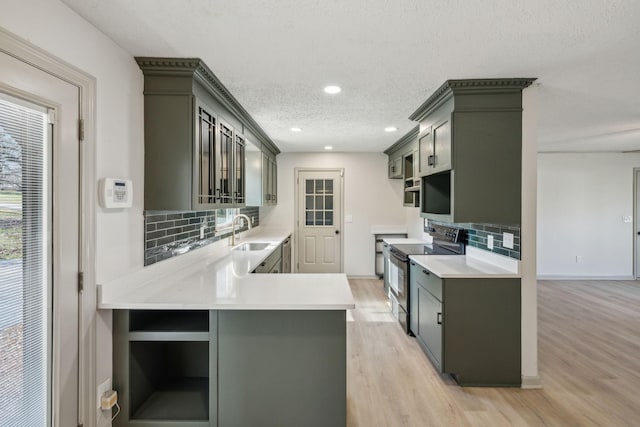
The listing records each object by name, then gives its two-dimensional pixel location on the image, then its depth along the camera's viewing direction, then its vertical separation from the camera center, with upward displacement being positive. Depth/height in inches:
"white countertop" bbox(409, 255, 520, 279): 101.3 -18.4
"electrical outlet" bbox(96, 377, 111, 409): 69.8 -38.1
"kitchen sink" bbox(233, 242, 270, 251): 164.6 -17.6
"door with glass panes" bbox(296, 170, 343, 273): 243.6 -7.2
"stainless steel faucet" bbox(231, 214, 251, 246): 160.6 -9.9
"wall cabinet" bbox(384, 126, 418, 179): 175.3 +35.8
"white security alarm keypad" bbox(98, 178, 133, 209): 70.3 +3.9
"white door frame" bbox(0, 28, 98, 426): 66.0 -9.2
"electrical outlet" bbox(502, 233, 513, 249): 104.4 -9.0
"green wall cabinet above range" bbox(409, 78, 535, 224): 102.2 +17.9
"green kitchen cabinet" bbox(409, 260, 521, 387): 100.8 -36.1
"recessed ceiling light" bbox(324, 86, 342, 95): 104.6 +39.0
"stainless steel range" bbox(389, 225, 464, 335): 139.6 -19.0
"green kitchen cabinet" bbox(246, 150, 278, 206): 167.0 +18.3
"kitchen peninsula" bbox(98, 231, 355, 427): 71.3 -31.0
